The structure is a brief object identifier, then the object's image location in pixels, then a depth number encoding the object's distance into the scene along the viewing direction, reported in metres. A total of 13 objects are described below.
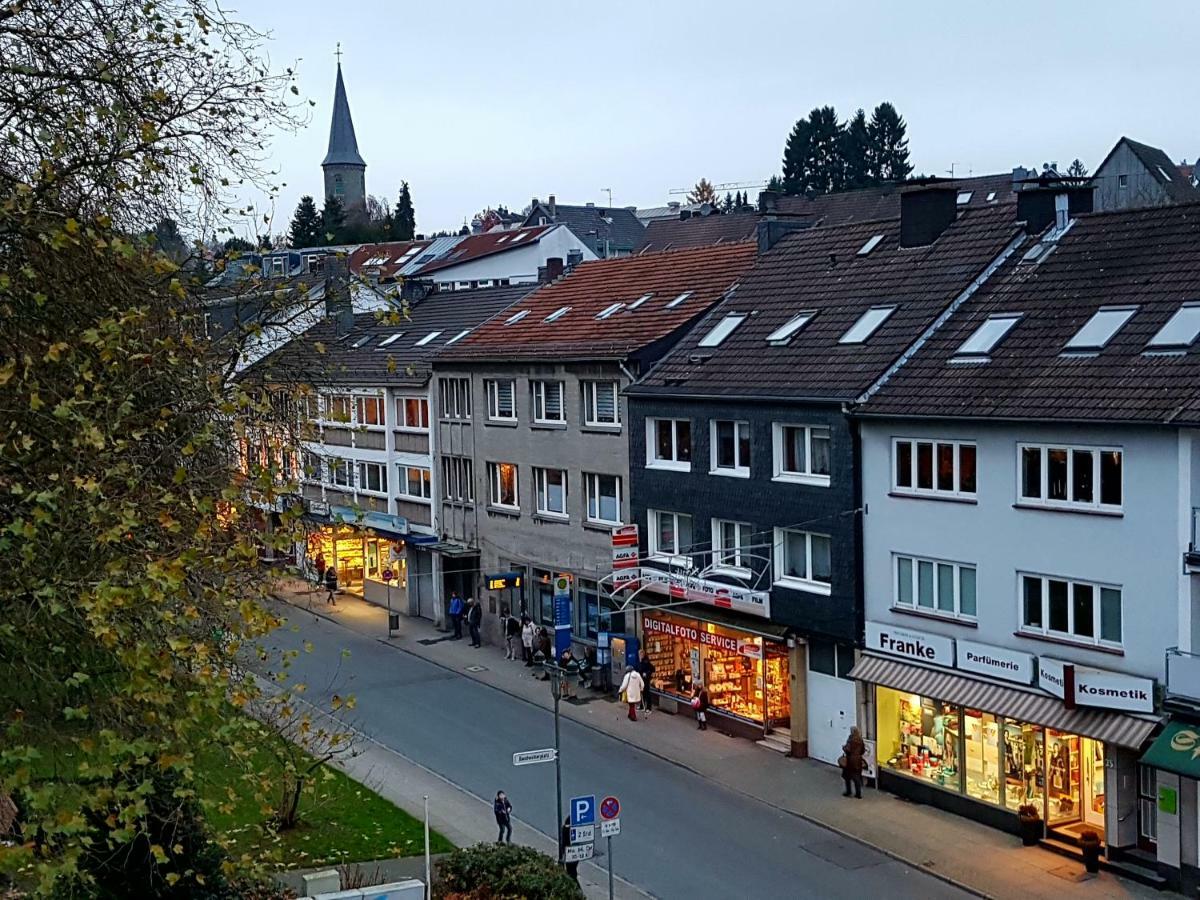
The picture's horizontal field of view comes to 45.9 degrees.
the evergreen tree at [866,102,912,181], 116.56
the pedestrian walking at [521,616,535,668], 38.50
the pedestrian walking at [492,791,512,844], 23.61
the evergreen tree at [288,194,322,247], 96.75
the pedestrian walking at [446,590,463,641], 42.59
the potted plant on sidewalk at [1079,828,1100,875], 22.55
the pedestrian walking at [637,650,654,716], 33.94
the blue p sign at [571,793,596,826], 20.11
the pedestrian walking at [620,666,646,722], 32.84
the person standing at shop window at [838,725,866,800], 26.80
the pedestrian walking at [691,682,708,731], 32.09
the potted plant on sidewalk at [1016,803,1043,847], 23.86
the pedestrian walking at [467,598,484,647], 41.53
